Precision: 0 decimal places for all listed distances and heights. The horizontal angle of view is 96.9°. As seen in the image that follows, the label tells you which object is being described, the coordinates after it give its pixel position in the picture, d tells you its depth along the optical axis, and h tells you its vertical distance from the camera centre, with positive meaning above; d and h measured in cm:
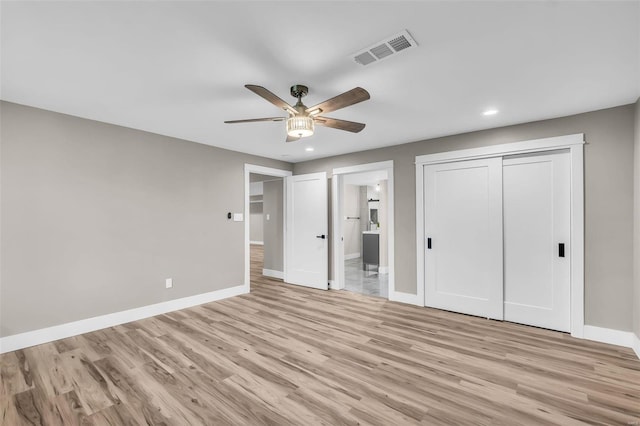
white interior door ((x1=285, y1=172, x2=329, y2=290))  536 -38
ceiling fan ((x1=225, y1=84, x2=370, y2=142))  210 +85
